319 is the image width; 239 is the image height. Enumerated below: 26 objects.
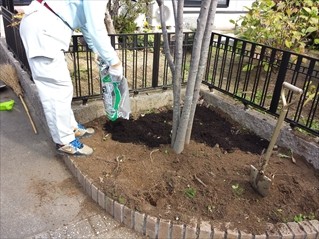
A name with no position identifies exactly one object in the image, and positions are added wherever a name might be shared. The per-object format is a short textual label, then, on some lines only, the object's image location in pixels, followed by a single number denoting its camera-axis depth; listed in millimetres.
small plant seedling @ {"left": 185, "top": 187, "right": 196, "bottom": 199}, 2441
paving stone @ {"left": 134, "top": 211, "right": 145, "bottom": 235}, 2266
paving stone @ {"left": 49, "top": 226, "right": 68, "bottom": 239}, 2250
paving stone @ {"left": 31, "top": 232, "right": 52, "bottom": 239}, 2237
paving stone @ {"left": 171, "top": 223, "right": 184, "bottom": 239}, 2184
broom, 3900
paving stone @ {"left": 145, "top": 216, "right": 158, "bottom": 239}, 2232
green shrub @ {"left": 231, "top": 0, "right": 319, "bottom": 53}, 4560
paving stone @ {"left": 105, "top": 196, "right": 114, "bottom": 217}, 2400
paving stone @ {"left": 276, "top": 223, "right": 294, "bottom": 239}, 2148
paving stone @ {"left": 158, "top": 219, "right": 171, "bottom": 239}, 2205
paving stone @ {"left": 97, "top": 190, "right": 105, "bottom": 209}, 2463
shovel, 2217
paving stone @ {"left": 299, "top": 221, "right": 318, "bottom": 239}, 2193
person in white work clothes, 2471
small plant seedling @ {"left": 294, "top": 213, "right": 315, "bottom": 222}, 2295
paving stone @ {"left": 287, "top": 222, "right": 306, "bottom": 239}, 2172
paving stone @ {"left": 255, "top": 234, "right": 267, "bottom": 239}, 2129
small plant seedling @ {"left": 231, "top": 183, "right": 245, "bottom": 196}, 2508
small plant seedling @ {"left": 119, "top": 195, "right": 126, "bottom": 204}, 2367
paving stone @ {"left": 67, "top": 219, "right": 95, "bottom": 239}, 2268
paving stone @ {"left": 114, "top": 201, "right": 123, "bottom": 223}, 2346
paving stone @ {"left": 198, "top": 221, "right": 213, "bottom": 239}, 2160
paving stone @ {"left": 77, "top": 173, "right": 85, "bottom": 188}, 2689
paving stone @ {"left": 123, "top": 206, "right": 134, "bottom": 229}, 2307
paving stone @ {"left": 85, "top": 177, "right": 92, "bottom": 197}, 2594
